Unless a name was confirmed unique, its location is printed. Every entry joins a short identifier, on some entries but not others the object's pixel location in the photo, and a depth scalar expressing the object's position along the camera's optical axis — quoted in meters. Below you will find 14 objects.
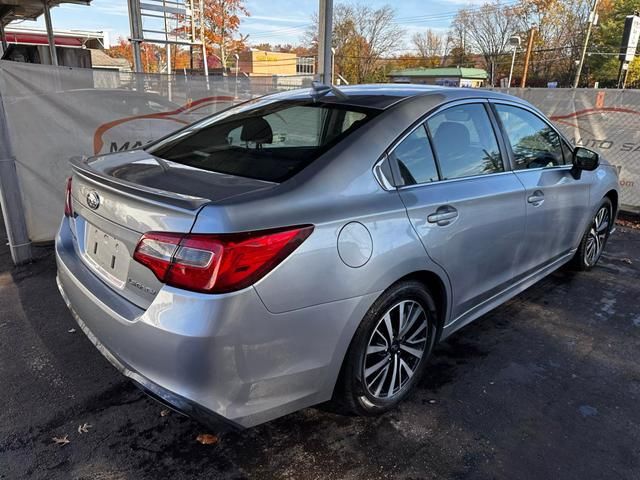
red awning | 21.12
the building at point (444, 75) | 60.78
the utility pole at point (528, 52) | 36.67
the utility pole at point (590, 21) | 31.41
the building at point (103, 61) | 24.22
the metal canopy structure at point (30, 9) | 10.38
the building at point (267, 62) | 63.91
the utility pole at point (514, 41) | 29.84
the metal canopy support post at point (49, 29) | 11.27
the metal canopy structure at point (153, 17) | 8.07
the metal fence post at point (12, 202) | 4.40
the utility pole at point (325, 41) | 6.12
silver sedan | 1.85
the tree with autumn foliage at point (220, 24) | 36.16
